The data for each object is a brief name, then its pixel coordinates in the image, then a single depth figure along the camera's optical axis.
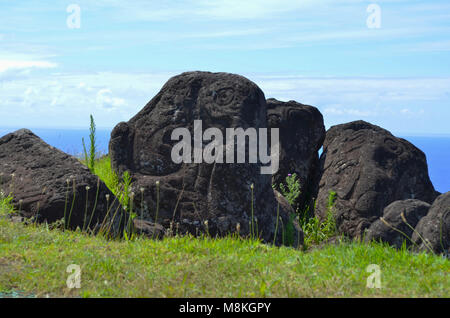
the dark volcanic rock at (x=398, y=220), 9.71
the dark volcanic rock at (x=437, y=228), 8.31
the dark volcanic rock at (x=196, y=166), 9.19
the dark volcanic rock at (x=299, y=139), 12.34
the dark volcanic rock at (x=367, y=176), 11.26
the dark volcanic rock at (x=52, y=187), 8.43
